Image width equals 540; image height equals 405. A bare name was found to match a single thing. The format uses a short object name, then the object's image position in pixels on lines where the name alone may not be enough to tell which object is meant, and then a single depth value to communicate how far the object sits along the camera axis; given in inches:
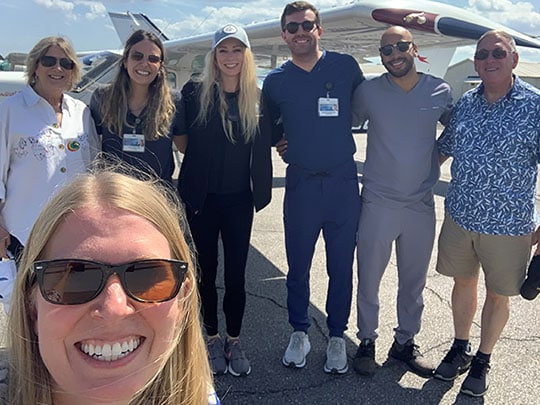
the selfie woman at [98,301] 40.8
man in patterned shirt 115.1
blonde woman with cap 121.7
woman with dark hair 117.2
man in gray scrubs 126.3
